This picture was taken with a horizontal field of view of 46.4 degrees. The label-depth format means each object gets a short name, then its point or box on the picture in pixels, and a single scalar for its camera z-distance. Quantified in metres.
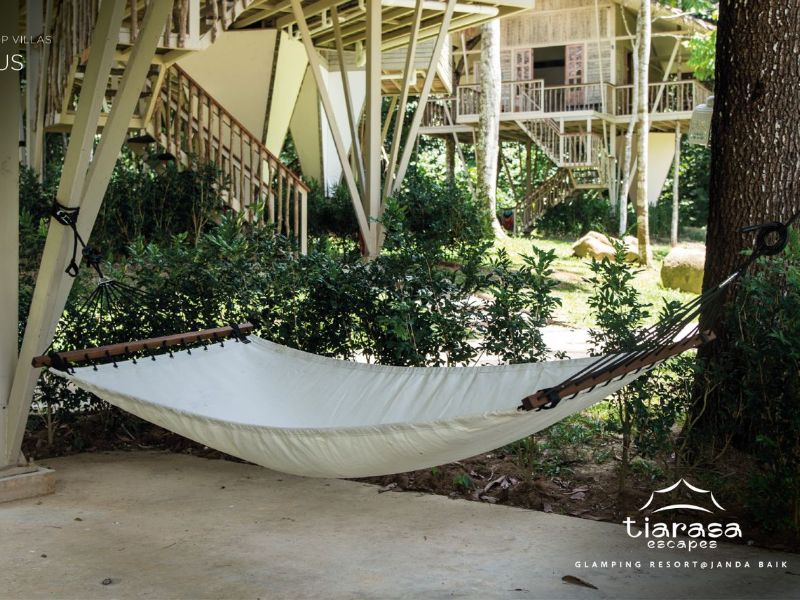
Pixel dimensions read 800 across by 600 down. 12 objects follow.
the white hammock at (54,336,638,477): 2.97
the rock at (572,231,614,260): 14.84
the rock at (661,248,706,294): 12.10
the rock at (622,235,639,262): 14.80
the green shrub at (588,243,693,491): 3.98
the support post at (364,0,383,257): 9.91
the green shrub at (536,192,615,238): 20.22
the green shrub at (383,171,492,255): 11.91
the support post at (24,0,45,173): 11.50
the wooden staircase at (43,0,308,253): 8.12
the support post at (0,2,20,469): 4.00
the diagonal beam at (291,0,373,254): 10.15
